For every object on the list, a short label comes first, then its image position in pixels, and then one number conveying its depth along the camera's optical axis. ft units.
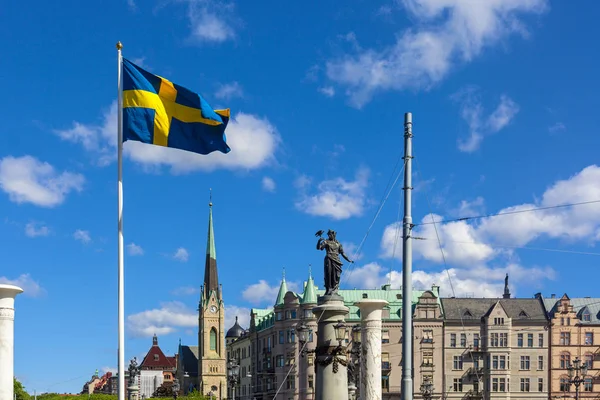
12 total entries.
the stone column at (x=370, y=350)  91.97
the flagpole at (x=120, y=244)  65.05
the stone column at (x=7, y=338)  79.00
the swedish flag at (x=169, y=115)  69.31
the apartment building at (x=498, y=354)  329.72
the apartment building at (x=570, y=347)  327.47
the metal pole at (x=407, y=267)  64.13
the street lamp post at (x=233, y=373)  171.60
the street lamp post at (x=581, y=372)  312.71
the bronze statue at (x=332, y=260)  92.53
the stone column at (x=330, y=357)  88.99
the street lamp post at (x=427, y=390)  182.76
